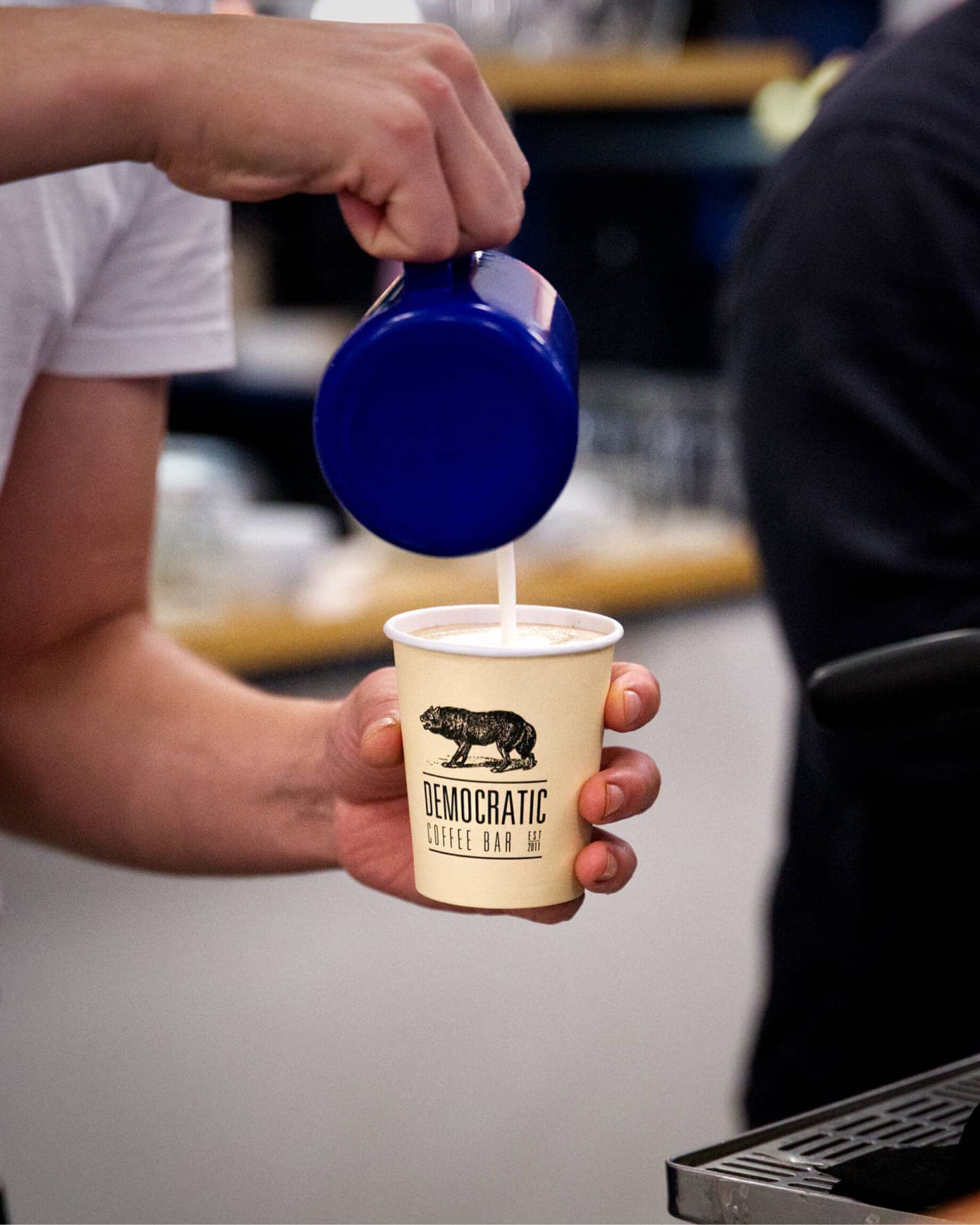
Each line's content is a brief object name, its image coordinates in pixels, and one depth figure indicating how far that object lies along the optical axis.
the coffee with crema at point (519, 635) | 0.96
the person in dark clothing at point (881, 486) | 1.33
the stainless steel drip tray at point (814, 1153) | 0.88
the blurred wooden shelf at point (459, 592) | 2.07
